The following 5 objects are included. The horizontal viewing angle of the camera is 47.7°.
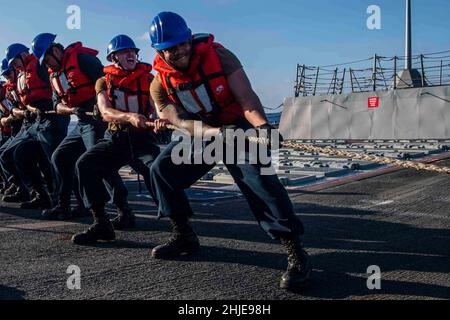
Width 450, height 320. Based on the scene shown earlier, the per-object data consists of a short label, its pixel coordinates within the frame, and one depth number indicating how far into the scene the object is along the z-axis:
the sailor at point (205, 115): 3.55
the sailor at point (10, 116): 8.31
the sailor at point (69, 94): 5.79
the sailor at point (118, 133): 4.96
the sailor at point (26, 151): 7.10
